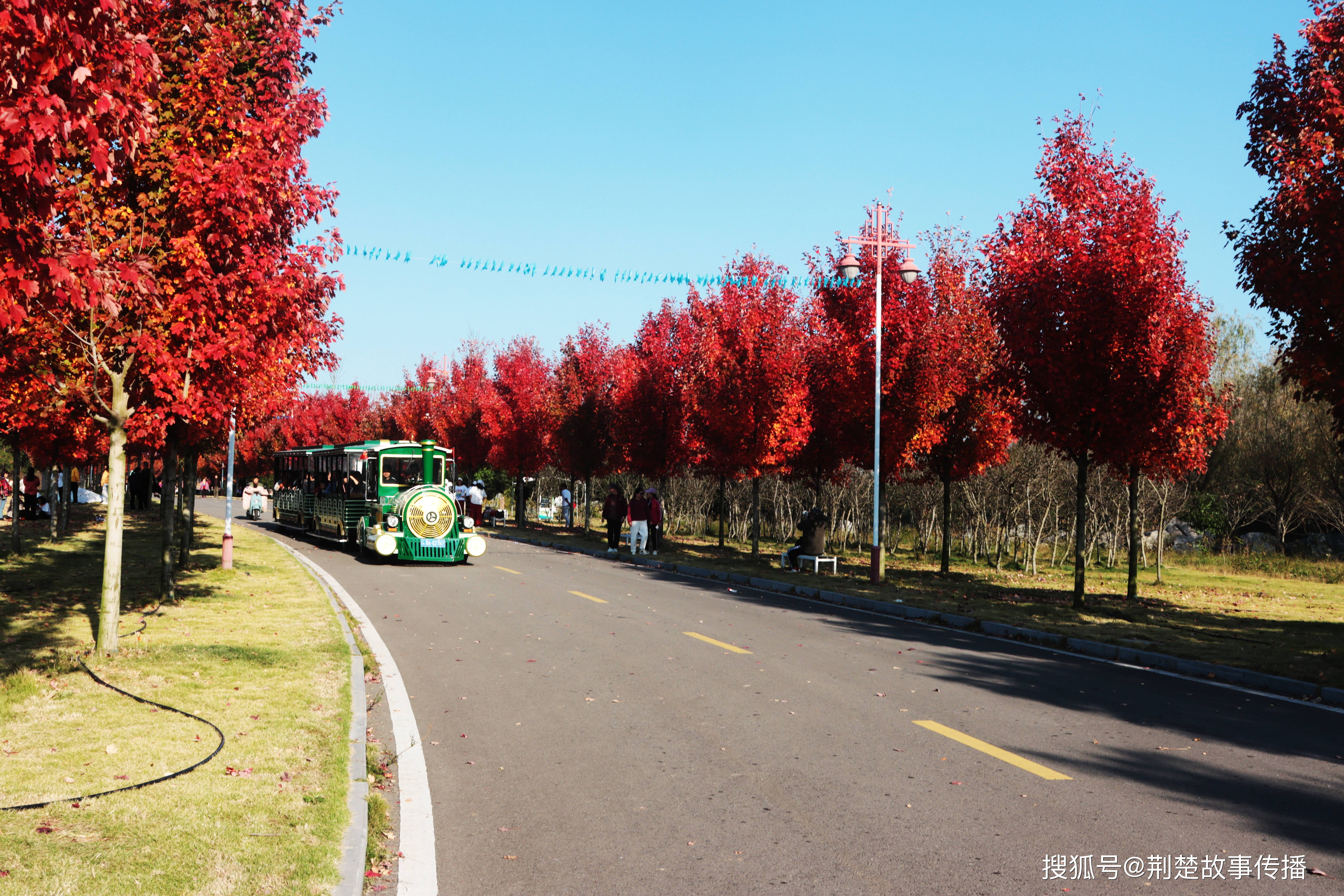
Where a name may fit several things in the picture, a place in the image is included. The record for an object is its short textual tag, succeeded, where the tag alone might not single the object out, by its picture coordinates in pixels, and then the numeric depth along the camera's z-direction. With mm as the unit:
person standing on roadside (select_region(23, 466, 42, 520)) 37812
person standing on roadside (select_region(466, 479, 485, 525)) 36469
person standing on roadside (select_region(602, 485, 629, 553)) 30766
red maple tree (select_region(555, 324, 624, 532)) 37906
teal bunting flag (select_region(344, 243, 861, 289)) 24172
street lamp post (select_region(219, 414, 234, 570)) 19922
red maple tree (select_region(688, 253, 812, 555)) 27047
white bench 23516
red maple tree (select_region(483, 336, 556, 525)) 42906
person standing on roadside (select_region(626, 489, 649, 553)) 28234
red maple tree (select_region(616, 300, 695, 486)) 34469
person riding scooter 48969
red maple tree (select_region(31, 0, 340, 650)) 10133
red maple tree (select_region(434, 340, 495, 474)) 50281
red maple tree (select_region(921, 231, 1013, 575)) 23688
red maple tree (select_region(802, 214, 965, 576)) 23406
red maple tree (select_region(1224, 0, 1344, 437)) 12680
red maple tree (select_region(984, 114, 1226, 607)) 17594
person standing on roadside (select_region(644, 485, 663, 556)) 29328
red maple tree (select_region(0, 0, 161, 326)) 5344
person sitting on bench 24234
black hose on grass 5676
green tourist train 24141
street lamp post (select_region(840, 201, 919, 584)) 20594
